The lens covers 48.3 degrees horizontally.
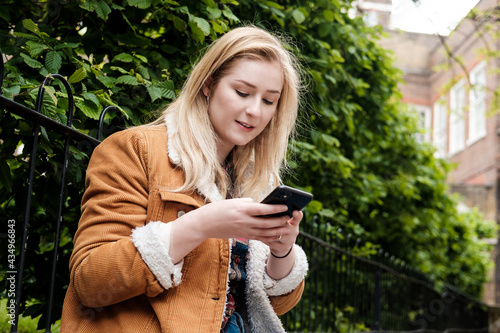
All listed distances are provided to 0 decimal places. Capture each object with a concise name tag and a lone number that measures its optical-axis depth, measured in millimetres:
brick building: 16641
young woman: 1539
